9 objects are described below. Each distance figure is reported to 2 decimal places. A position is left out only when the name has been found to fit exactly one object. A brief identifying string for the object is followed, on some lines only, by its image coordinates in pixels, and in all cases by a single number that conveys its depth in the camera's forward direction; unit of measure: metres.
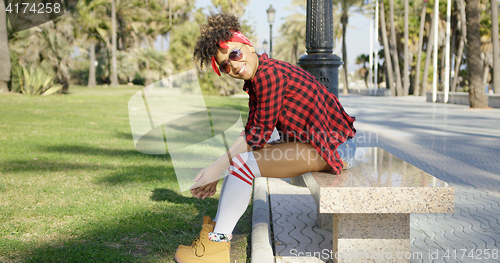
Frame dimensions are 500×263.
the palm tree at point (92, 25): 40.31
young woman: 2.54
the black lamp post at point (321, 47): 4.43
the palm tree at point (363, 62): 63.73
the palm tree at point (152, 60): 42.61
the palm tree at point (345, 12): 38.59
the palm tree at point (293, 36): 50.72
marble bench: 2.35
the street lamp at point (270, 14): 24.11
